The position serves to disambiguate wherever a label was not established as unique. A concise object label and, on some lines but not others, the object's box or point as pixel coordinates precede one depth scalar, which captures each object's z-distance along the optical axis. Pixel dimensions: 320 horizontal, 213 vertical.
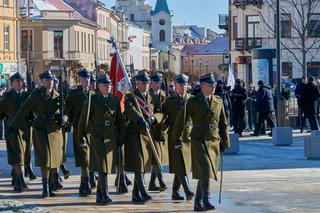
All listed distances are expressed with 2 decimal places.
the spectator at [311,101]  27.62
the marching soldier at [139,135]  14.21
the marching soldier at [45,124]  14.86
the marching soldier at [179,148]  14.23
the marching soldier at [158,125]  14.84
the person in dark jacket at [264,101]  27.75
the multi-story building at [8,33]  70.50
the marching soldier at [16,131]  16.17
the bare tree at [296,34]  63.28
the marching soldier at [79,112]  15.04
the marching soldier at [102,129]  14.03
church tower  172.25
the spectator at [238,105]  28.72
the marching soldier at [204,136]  13.07
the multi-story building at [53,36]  85.50
